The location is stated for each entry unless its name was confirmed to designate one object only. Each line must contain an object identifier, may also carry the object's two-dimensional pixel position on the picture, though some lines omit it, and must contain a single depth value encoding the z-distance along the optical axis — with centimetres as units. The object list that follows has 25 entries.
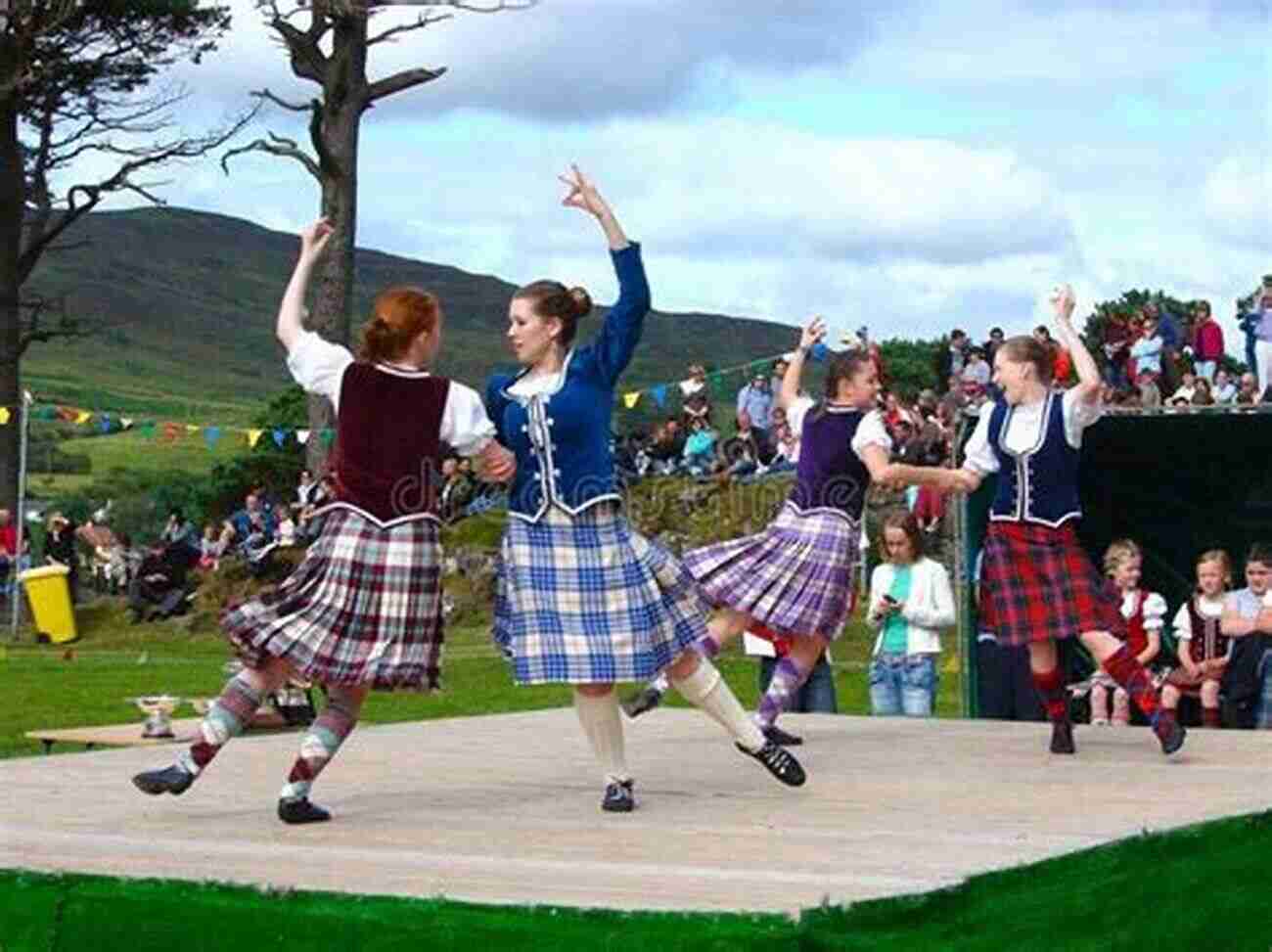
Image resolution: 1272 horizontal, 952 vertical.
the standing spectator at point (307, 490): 2672
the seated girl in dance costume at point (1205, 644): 1178
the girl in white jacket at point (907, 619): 1138
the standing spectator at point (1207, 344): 2245
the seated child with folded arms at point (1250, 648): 1161
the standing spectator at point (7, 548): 2719
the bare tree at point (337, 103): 2617
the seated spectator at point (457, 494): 2486
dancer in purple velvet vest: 914
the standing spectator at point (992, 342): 2398
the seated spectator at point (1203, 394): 2045
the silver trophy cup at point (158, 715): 991
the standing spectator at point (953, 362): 2456
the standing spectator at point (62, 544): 2727
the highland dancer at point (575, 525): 732
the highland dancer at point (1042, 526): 898
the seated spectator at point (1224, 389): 2125
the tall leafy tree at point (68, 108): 3225
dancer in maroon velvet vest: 709
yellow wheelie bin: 2523
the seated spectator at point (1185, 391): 2080
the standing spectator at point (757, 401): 2470
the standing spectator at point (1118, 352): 2289
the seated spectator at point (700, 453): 2514
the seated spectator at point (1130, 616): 1160
